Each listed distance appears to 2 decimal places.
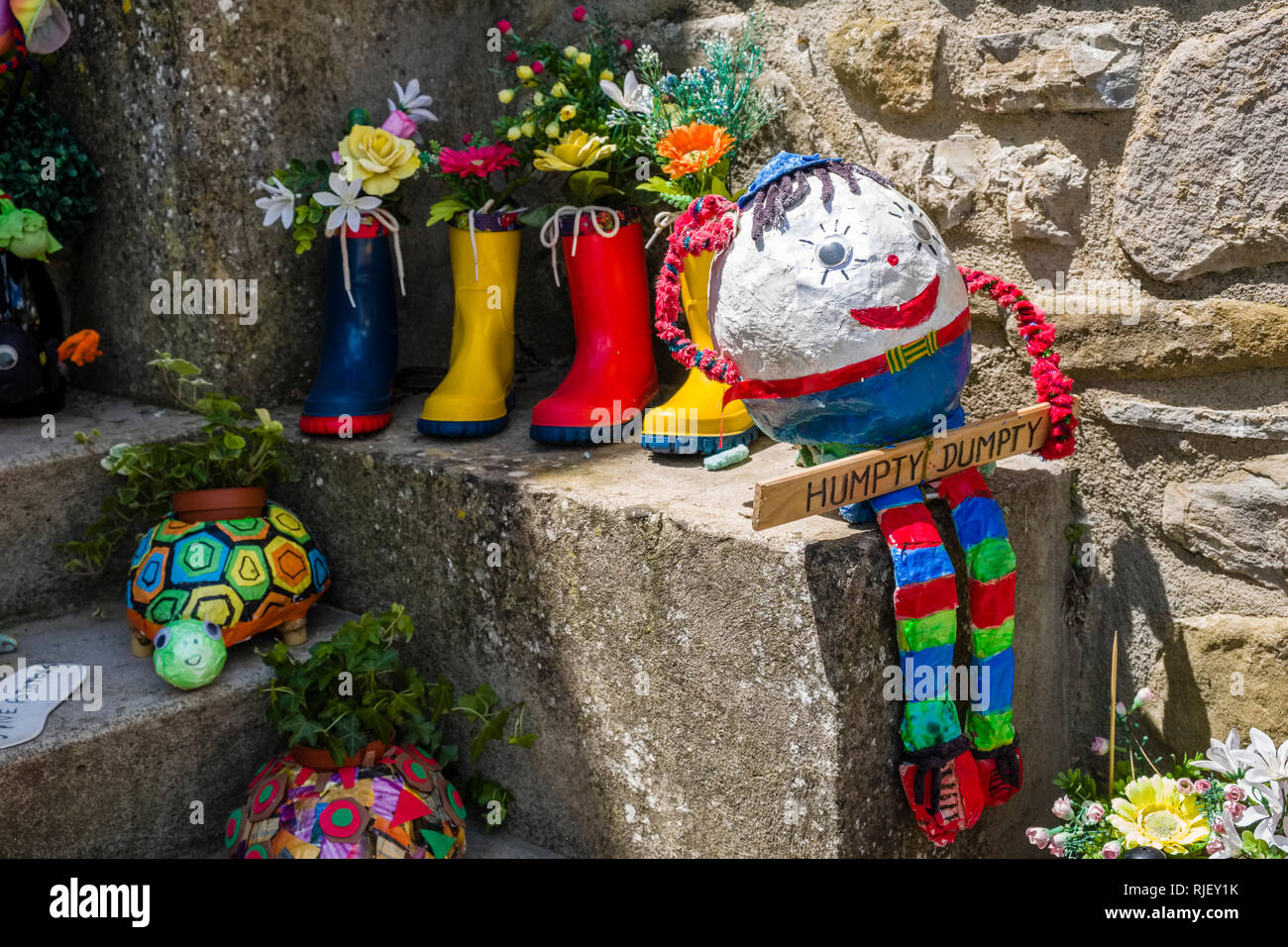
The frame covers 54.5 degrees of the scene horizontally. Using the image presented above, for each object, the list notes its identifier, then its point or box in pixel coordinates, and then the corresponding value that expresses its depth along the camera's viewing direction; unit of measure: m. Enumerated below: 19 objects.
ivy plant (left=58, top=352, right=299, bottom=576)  2.14
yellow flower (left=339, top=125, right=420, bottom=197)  2.24
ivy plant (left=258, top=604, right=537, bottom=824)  1.90
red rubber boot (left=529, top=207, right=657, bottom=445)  2.18
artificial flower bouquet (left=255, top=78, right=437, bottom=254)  2.24
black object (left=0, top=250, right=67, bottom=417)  2.32
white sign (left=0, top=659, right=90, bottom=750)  1.84
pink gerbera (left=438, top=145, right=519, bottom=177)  2.25
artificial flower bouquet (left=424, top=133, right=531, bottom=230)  2.25
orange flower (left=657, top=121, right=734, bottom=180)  1.95
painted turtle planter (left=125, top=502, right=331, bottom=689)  2.03
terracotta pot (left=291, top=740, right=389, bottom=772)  1.90
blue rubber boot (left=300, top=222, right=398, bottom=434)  2.34
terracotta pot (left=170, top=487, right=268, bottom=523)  2.10
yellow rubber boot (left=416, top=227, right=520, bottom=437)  2.26
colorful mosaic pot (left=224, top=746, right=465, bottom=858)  1.83
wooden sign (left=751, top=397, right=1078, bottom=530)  1.56
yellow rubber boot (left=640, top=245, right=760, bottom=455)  2.03
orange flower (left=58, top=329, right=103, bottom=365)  2.38
